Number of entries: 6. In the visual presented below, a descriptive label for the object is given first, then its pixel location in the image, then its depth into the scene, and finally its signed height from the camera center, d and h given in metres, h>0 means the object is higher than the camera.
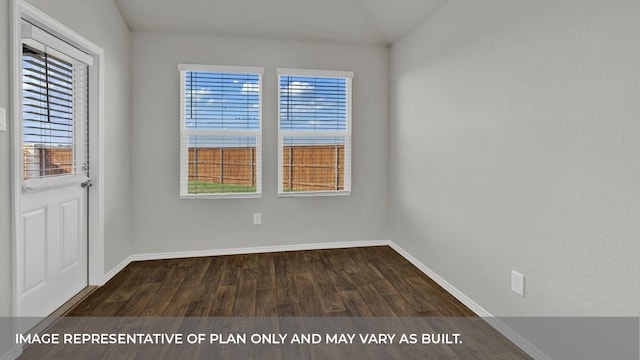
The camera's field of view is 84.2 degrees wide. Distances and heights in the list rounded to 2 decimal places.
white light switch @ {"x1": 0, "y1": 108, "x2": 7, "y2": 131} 1.87 +0.26
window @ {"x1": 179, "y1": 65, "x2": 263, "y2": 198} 3.85 +0.45
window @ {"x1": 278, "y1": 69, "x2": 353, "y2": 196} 4.09 +0.48
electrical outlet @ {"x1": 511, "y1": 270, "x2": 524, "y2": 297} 2.13 -0.65
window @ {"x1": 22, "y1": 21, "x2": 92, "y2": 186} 2.23 +0.44
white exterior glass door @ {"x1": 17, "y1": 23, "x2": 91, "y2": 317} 2.22 -0.04
